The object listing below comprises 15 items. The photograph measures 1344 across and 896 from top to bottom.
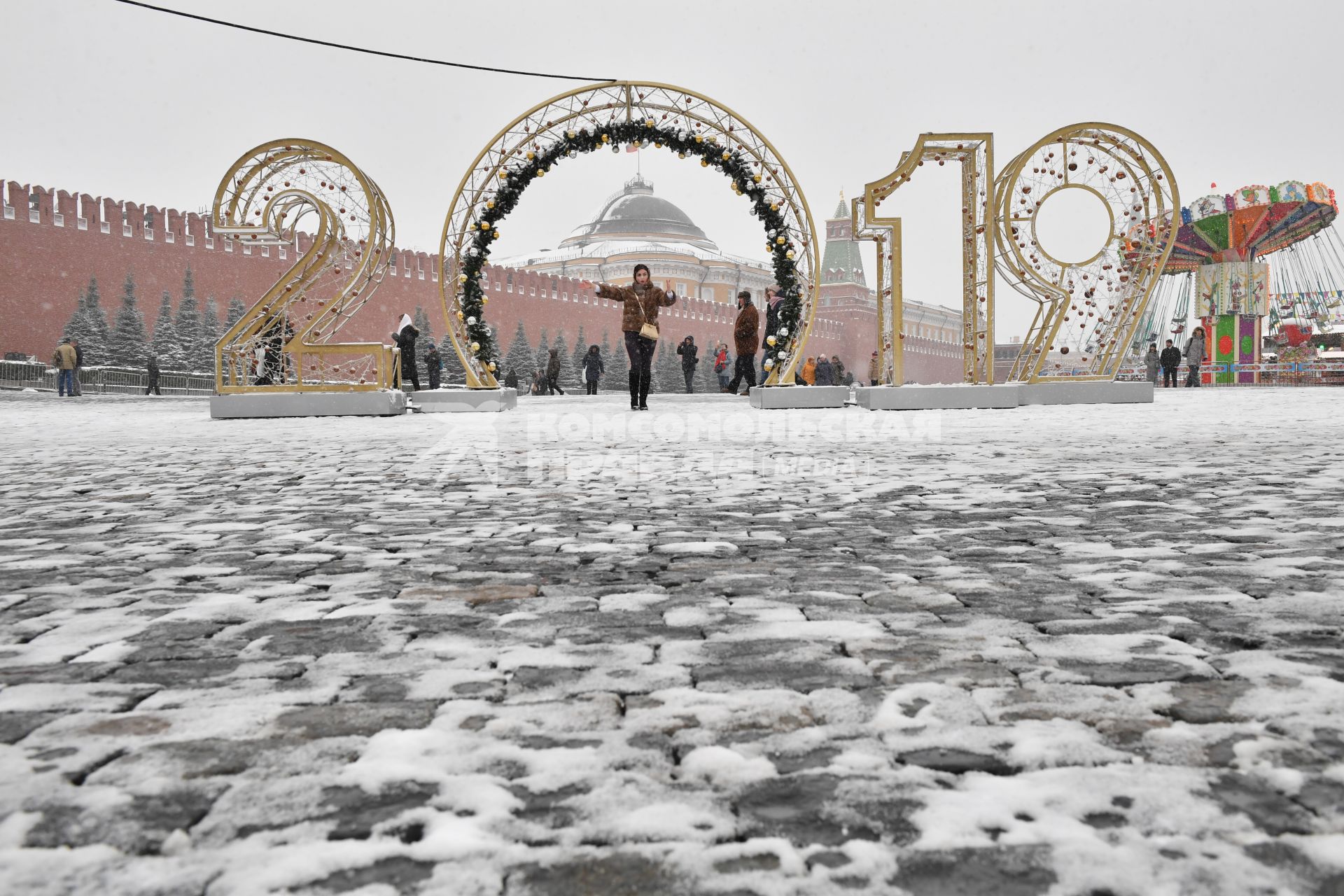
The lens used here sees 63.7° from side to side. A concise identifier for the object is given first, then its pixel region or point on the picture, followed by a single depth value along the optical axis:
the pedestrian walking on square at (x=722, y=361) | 24.32
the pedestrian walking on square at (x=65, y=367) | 21.77
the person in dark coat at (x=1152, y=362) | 27.02
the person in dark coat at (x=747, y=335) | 13.90
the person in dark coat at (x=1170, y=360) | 25.95
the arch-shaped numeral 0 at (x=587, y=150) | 13.02
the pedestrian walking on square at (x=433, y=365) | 23.33
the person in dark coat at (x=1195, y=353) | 26.22
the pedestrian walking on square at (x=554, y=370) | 26.66
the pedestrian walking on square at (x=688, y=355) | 22.23
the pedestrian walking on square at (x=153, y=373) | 24.81
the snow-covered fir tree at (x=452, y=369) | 32.78
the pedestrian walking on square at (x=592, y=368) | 23.91
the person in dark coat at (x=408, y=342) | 14.96
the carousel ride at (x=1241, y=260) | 31.09
